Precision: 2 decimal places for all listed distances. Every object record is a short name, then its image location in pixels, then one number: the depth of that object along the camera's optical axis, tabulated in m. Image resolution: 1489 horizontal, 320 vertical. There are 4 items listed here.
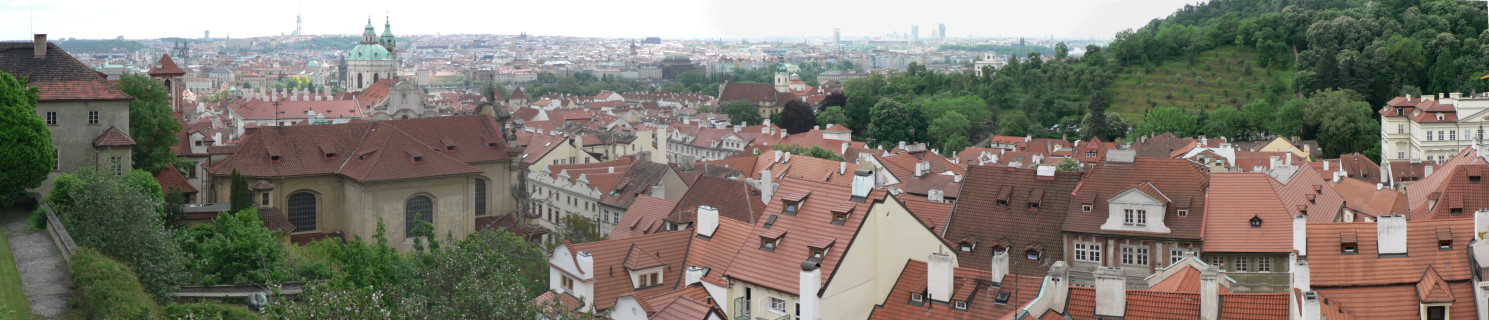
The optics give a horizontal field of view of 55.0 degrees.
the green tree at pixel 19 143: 37.22
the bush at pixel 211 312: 27.00
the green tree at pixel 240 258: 36.59
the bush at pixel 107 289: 26.72
